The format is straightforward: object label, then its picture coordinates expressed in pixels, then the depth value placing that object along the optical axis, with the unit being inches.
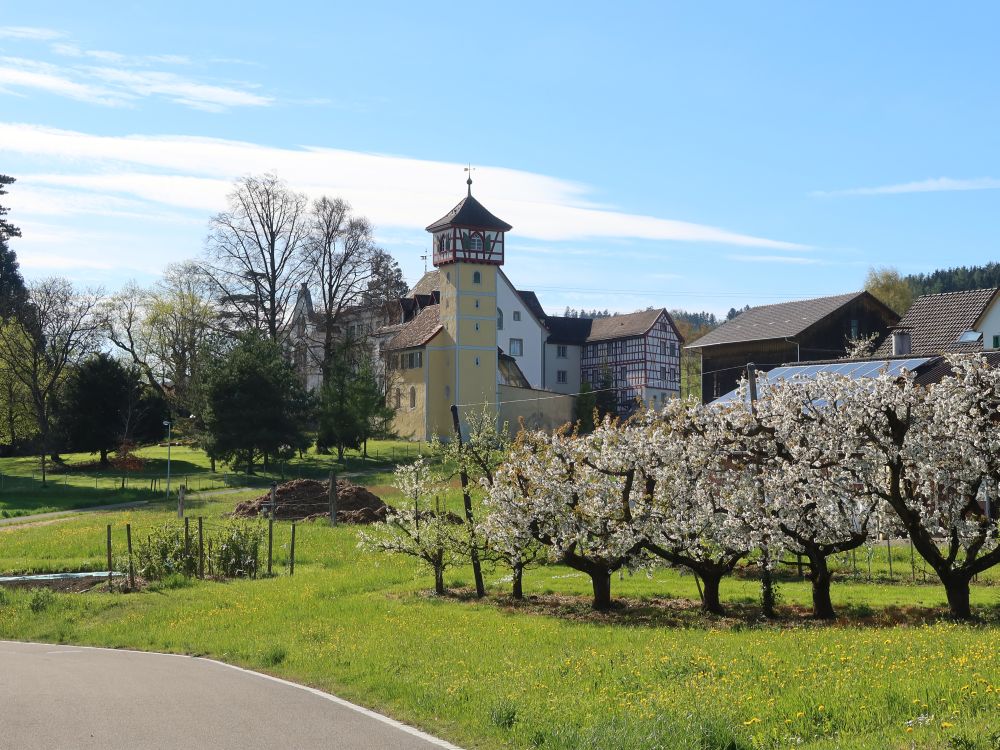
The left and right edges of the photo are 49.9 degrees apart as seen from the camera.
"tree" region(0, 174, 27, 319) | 2758.4
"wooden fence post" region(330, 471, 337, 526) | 1531.7
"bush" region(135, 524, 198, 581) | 1035.9
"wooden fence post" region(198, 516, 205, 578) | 1018.1
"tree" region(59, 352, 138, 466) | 2748.5
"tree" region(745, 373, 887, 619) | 713.6
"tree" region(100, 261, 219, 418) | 3201.3
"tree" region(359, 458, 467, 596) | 911.0
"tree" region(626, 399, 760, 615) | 759.7
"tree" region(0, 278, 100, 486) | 2699.3
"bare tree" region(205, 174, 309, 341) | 2883.9
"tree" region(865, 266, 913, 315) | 3806.6
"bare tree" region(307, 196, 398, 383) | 2950.3
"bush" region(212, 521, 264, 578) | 1056.8
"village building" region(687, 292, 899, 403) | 2571.4
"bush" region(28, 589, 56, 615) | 898.9
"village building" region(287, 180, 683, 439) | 3154.5
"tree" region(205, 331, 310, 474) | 2411.4
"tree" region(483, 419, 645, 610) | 790.5
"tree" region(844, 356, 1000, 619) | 699.4
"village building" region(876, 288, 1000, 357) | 2277.3
